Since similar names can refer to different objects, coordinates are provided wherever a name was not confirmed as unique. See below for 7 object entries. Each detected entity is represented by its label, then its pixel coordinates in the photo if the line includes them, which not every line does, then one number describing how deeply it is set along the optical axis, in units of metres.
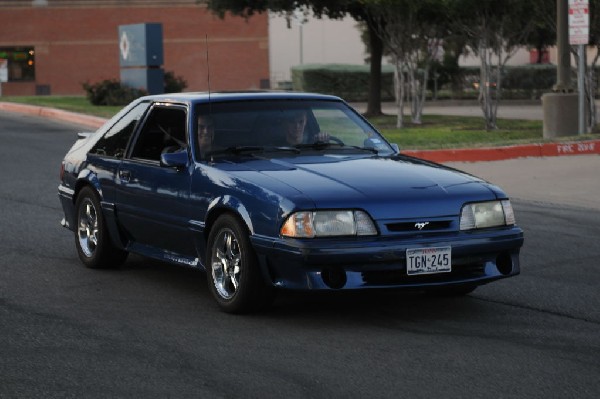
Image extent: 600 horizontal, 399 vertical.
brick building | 75.94
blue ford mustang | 7.57
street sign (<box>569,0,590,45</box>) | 21.28
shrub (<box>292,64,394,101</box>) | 45.56
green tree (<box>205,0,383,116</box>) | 31.69
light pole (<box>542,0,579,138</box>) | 22.34
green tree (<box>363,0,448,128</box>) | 26.70
